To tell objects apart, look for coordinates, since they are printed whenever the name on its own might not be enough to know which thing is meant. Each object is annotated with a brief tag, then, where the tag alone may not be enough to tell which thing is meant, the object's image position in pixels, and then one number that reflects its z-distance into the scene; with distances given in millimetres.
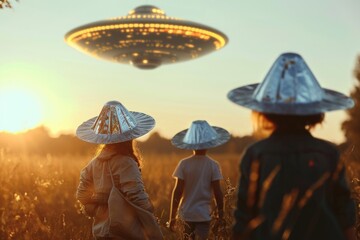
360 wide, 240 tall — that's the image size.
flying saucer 24297
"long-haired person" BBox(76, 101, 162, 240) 5203
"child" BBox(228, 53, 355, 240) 3273
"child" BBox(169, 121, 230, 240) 7664
